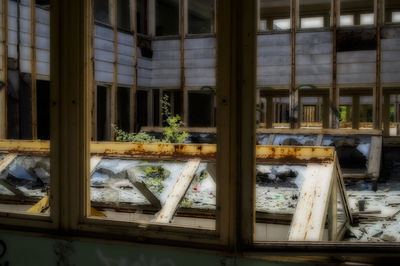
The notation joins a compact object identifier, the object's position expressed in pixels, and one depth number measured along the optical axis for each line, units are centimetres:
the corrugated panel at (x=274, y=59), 1265
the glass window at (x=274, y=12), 1658
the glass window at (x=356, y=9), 1694
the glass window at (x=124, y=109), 1290
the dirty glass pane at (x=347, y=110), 2205
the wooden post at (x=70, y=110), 242
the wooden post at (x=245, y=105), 208
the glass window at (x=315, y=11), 1697
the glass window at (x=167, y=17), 1498
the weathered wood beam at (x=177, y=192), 321
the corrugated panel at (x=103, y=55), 1166
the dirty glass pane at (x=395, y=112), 2155
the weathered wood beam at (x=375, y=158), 951
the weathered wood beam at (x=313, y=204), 308
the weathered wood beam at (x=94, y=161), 454
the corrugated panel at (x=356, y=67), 1193
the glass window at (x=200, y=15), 1595
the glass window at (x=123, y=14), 1367
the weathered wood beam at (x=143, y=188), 468
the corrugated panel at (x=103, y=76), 1171
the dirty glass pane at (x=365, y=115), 2429
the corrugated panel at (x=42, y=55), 1005
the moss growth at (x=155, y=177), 497
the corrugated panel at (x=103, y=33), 1162
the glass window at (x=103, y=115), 1220
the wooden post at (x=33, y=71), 982
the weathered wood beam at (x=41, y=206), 392
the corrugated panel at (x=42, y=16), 1003
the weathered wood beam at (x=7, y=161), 478
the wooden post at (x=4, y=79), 918
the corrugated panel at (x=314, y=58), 1232
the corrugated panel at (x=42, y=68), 1005
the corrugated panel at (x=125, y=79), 1239
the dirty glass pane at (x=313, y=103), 2276
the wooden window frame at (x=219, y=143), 208
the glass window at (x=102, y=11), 1239
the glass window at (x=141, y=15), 1361
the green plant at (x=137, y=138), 1130
